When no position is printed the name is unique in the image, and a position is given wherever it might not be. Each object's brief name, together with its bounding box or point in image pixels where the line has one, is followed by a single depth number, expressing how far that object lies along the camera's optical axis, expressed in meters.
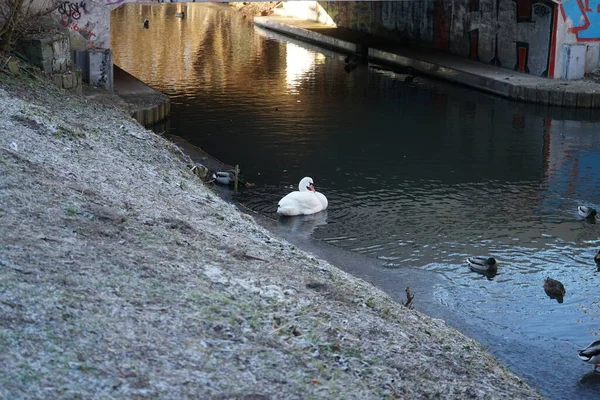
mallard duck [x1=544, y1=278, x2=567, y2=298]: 13.88
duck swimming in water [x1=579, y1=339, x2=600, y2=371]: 11.05
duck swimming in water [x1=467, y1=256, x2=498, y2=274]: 14.80
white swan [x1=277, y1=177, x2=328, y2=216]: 17.88
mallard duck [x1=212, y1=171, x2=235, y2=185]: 19.64
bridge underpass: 26.64
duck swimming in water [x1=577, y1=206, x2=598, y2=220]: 17.91
